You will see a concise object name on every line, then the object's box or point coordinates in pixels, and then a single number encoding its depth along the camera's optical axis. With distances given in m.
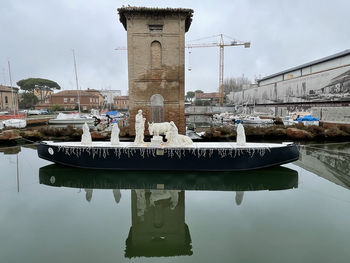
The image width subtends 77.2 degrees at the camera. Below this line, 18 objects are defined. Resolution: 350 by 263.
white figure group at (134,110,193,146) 10.80
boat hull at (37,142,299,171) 10.34
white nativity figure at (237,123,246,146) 11.02
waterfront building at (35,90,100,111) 67.00
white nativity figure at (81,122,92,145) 11.31
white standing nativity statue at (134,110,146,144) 11.06
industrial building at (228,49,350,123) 26.94
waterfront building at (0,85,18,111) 56.53
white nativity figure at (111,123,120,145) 11.20
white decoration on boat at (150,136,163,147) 10.68
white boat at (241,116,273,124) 35.03
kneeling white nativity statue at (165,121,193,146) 10.77
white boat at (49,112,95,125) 38.09
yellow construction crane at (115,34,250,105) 71.38
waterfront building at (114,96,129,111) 92.19
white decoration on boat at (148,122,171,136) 11.23
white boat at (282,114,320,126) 26.53
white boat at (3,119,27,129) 28.61
